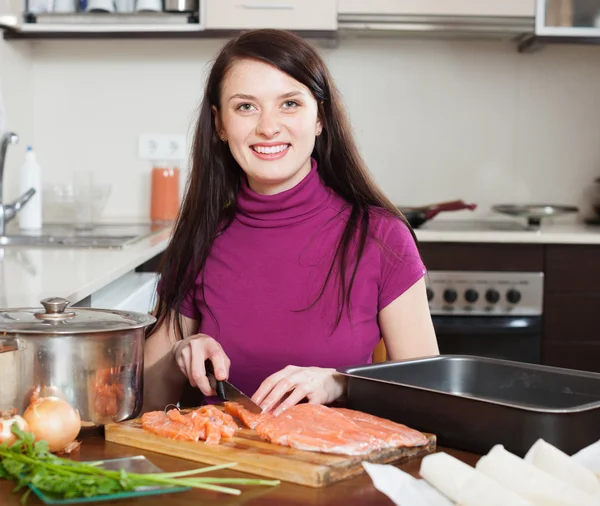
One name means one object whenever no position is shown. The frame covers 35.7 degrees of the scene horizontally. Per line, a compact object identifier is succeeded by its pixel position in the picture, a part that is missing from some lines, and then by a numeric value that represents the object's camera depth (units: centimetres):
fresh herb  85
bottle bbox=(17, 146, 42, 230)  313
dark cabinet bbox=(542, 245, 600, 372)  317
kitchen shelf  331
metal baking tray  96
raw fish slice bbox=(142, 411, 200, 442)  103
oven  316
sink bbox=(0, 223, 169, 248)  271
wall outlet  372
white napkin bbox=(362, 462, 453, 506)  86
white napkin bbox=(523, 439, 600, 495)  86
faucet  290
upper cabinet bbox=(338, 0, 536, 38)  329
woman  165
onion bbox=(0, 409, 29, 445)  96
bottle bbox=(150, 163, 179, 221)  361
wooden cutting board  93
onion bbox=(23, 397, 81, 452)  99
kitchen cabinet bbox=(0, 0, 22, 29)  313
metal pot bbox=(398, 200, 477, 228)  328
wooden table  87
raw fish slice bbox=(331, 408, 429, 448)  101
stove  331
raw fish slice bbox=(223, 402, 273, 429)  109
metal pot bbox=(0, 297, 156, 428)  103
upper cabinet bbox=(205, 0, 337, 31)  328
